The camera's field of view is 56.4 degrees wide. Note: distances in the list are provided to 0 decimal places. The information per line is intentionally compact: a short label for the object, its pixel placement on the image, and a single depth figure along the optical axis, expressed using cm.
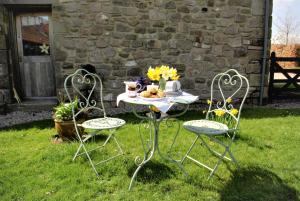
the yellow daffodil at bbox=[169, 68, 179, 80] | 260
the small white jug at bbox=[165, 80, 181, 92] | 281
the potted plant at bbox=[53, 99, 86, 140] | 364
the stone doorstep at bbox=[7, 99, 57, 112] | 538
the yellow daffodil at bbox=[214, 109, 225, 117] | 316
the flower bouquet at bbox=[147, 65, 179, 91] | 255
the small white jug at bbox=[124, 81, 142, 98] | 270
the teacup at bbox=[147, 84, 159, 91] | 264
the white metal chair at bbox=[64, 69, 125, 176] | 286
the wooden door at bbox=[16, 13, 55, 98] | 563
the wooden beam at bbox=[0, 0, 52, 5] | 512
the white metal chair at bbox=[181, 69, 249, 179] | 274
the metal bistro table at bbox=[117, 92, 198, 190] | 239
